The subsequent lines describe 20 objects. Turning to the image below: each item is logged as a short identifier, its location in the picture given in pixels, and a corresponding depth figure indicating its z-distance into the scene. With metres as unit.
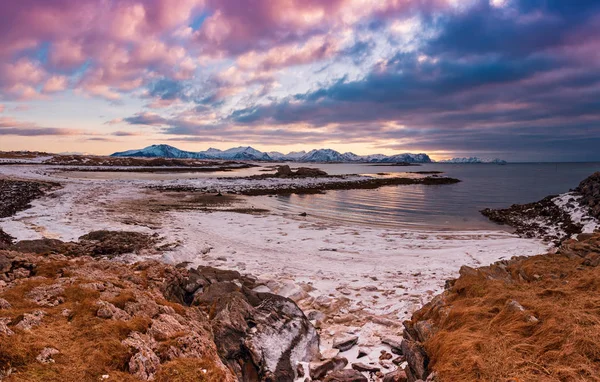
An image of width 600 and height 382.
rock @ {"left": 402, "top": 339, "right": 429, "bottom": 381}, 5.56
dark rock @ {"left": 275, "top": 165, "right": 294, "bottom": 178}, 75.33
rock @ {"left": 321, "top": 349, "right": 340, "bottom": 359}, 6.99
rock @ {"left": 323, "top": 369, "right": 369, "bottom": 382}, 5.86
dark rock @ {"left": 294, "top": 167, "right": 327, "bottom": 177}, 79.56
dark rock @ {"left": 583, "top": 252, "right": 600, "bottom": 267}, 9.06
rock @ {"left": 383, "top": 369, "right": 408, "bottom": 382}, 5.75
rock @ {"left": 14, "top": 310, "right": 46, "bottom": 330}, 4.63
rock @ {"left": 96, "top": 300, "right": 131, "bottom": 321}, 5.44
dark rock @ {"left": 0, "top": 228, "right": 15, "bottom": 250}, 12.32
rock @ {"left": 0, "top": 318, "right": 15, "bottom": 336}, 4.18
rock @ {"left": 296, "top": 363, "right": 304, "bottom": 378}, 6.32
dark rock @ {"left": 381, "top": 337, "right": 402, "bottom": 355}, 7.09
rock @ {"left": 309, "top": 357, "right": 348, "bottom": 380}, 6.32
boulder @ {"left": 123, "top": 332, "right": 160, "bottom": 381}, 4.29
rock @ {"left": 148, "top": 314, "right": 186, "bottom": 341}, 5.28
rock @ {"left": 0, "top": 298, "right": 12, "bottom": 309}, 5.18
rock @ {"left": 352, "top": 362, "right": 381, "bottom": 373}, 6.37
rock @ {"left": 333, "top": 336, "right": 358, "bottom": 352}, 7.33
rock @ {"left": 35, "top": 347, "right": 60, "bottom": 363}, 4.00
